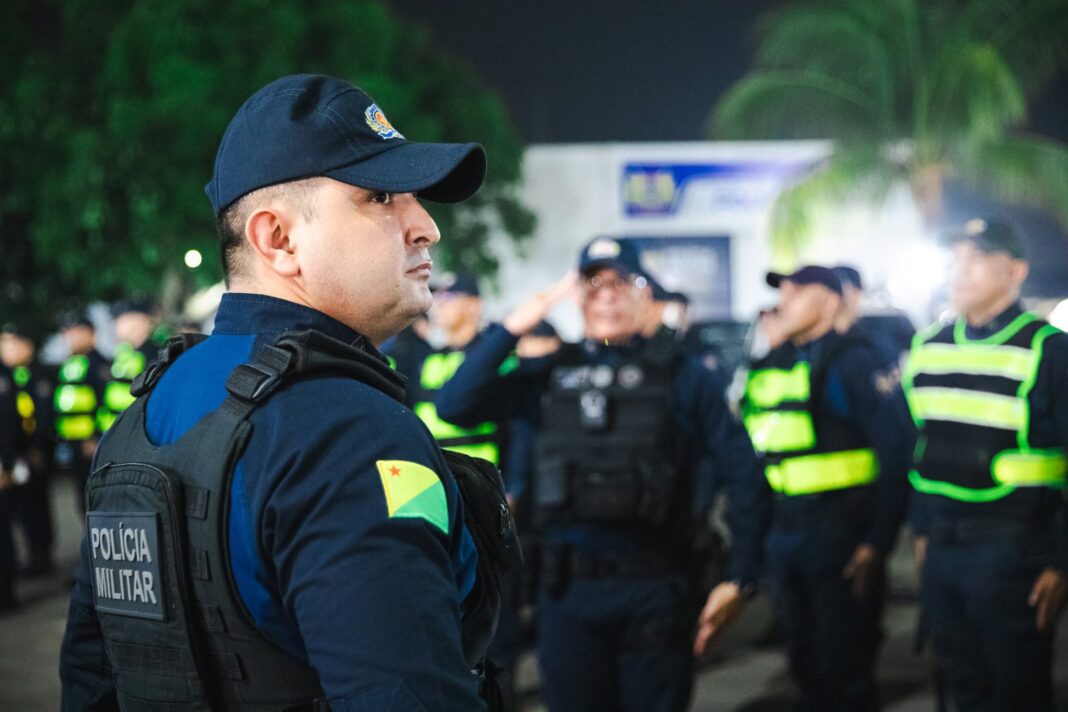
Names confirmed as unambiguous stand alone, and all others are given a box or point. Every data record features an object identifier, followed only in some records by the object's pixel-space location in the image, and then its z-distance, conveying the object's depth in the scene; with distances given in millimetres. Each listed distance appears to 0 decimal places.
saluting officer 3764
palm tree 18234
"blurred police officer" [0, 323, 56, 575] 9828
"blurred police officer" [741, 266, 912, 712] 4973
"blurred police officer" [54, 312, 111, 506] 10031
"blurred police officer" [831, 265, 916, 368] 6293
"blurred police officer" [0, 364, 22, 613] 8297
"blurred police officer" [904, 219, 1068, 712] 4199
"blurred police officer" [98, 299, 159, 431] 8539
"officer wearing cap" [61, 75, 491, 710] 1235
